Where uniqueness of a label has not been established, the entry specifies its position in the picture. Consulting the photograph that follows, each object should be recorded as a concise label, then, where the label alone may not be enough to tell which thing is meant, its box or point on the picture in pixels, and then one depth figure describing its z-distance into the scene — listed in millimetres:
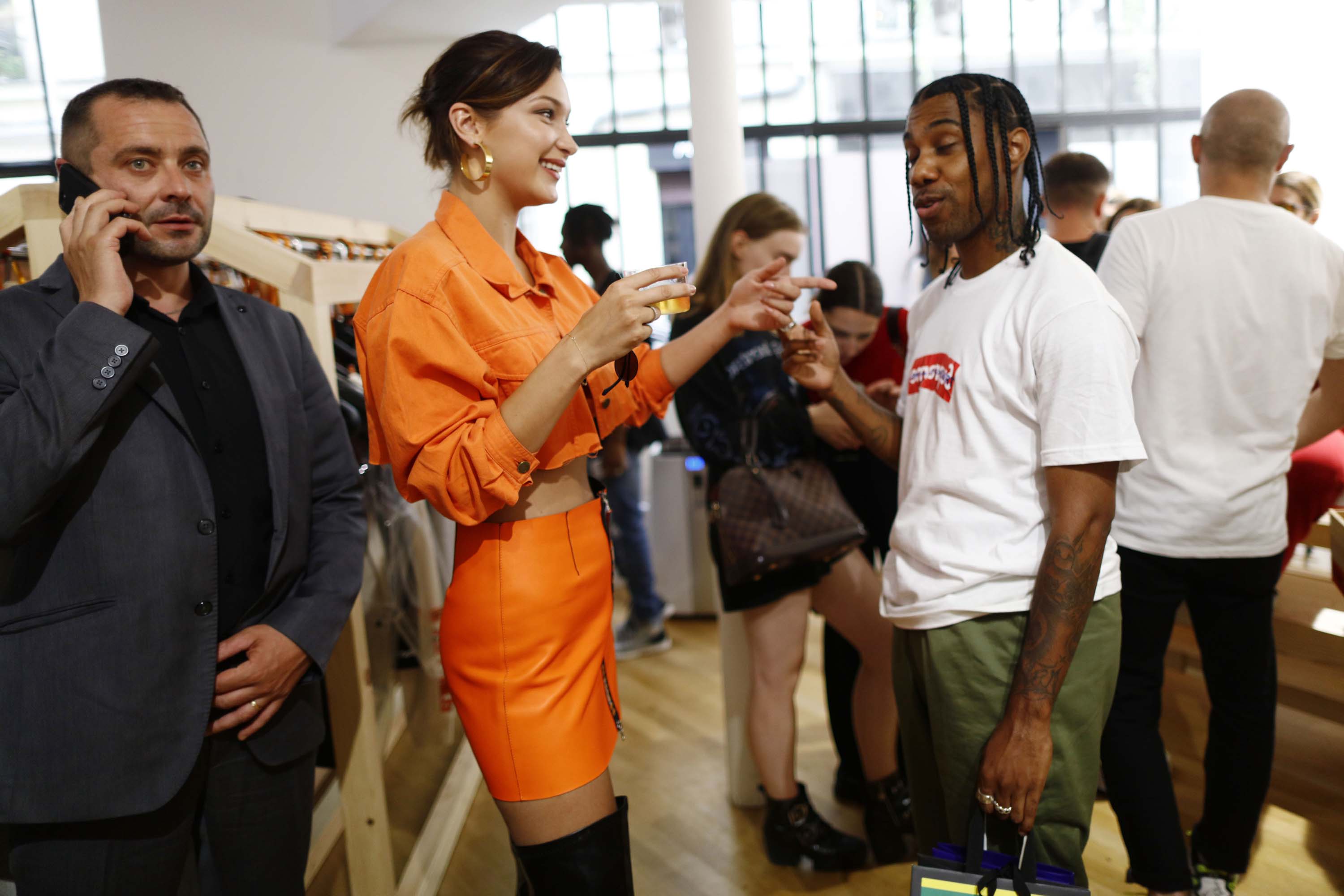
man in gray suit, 1312
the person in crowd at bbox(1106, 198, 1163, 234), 3541
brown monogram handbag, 2279
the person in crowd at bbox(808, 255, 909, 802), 2570
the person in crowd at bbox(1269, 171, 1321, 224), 3314
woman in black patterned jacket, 2330
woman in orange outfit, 1266
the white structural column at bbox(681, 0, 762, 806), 2781
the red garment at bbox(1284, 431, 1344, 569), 2453
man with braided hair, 1275
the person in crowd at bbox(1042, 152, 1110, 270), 2920
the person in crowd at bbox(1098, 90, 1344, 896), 1952
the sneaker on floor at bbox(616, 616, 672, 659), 4281
